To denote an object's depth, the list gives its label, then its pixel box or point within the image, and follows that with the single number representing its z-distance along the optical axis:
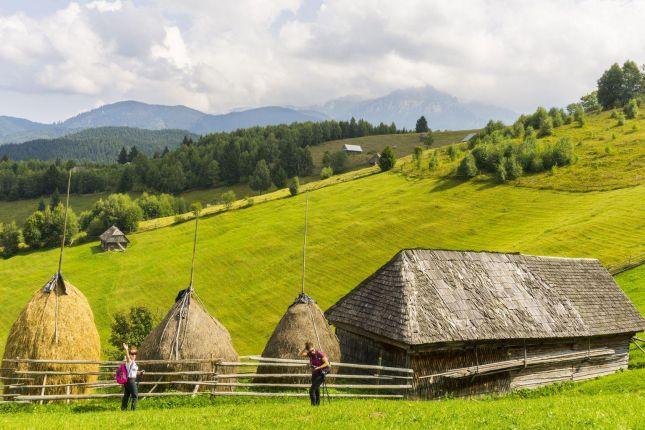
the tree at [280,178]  128.75
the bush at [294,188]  101.12
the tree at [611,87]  126.75
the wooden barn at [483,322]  18.98
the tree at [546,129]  101.00
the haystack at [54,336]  19.02
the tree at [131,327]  39.66
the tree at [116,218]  93.19
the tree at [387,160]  108.56
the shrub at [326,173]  123.50
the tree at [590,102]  130.16
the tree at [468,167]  85.62
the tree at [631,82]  125.62
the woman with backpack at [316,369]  14.27
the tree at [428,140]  145.75
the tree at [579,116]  105.75
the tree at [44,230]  87.94
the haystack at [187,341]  19.34
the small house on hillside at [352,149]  148.25
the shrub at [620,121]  98.94
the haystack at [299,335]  20.53
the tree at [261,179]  128.38
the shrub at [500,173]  80.12
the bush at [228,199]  100.14
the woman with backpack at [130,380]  14.14
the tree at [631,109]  104.50
